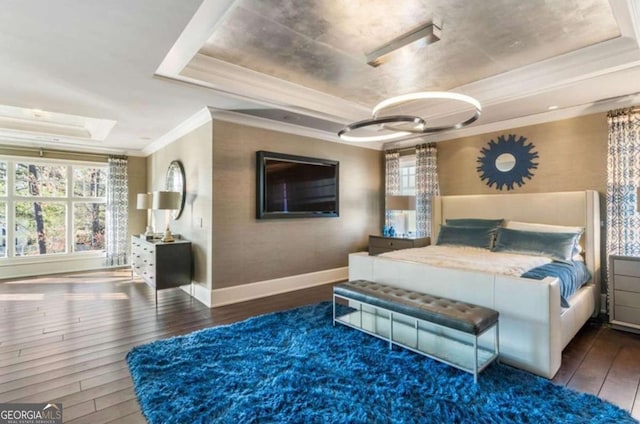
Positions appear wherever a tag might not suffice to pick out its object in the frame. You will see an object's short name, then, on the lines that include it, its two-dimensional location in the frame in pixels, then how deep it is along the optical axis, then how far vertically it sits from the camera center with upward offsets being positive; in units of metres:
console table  4.32 -0.71
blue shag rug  1.94 -1.25
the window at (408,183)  6.04 +0.57
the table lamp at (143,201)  5.63 +0.25
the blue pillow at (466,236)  4.26 -0.35
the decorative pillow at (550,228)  3.78 -0.23
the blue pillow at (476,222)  4.46 -0.16
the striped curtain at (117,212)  6.79 +0.06
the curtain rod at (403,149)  5.95 +1.23
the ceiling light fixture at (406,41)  2.63 +1.53
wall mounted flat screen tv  4.64 +0.44
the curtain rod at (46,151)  5.97 +1.31
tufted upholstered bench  2.37 -0.88
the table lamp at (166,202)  4.67 +0.19
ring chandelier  2.89 +1.00
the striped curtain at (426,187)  5.53 +0.44
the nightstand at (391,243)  5.19 -0.54
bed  2.43 -0.70
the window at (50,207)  5.96 +0.17
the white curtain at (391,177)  6.12 +0.70
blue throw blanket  2.78 -0.63
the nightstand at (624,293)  3.25 -0.89
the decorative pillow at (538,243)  3.56 -0.39
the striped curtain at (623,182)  3.62 +0.33
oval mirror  5.07 +0.58
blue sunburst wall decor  4.53 +0.75
